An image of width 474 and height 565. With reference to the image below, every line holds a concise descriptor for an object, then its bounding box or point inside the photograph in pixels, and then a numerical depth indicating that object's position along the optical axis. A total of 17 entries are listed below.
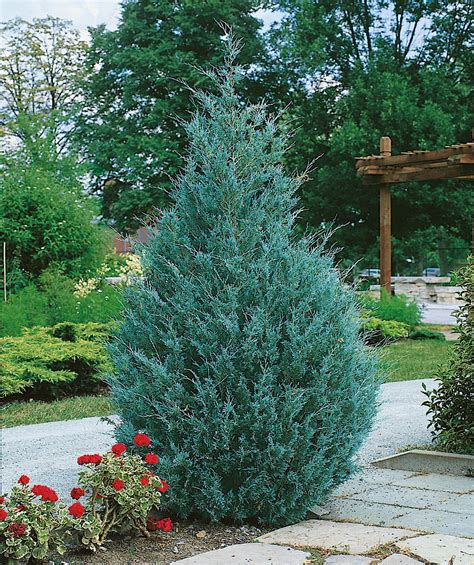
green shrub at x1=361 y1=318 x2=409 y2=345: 12.24
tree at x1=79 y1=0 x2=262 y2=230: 25.34
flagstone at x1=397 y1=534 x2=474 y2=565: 3.05
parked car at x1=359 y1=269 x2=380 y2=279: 29.33
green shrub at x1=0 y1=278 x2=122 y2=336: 10.01
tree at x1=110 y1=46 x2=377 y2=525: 3.60
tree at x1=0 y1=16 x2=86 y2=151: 29.17
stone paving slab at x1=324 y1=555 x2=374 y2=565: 3.05
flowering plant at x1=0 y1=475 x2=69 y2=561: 2.97
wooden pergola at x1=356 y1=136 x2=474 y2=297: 13.13
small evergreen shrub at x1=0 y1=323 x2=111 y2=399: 7.99
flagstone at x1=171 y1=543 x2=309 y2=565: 3.04
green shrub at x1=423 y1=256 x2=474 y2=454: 5.12
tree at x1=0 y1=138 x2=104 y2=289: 12.41
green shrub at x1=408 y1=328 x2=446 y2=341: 13.90
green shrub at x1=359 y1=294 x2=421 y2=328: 13.79
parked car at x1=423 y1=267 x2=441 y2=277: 42.14
